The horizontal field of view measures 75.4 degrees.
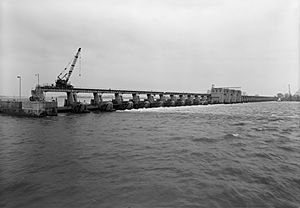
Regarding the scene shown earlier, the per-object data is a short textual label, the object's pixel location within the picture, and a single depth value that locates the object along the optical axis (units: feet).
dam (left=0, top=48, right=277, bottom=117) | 155.53
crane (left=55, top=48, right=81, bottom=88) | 232.55
